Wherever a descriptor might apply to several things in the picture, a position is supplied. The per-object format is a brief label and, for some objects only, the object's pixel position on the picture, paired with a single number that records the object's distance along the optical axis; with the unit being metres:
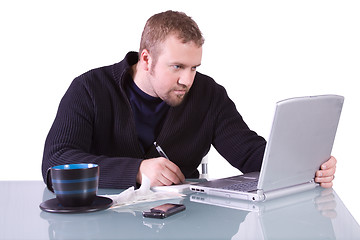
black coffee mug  1.57
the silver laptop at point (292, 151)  1.65
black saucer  1.58
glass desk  1.46
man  2.12
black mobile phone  1.54
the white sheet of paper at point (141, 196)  1.66
